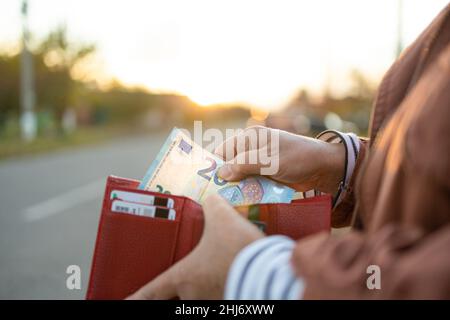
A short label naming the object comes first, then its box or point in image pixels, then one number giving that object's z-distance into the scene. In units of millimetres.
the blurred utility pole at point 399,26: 14484
